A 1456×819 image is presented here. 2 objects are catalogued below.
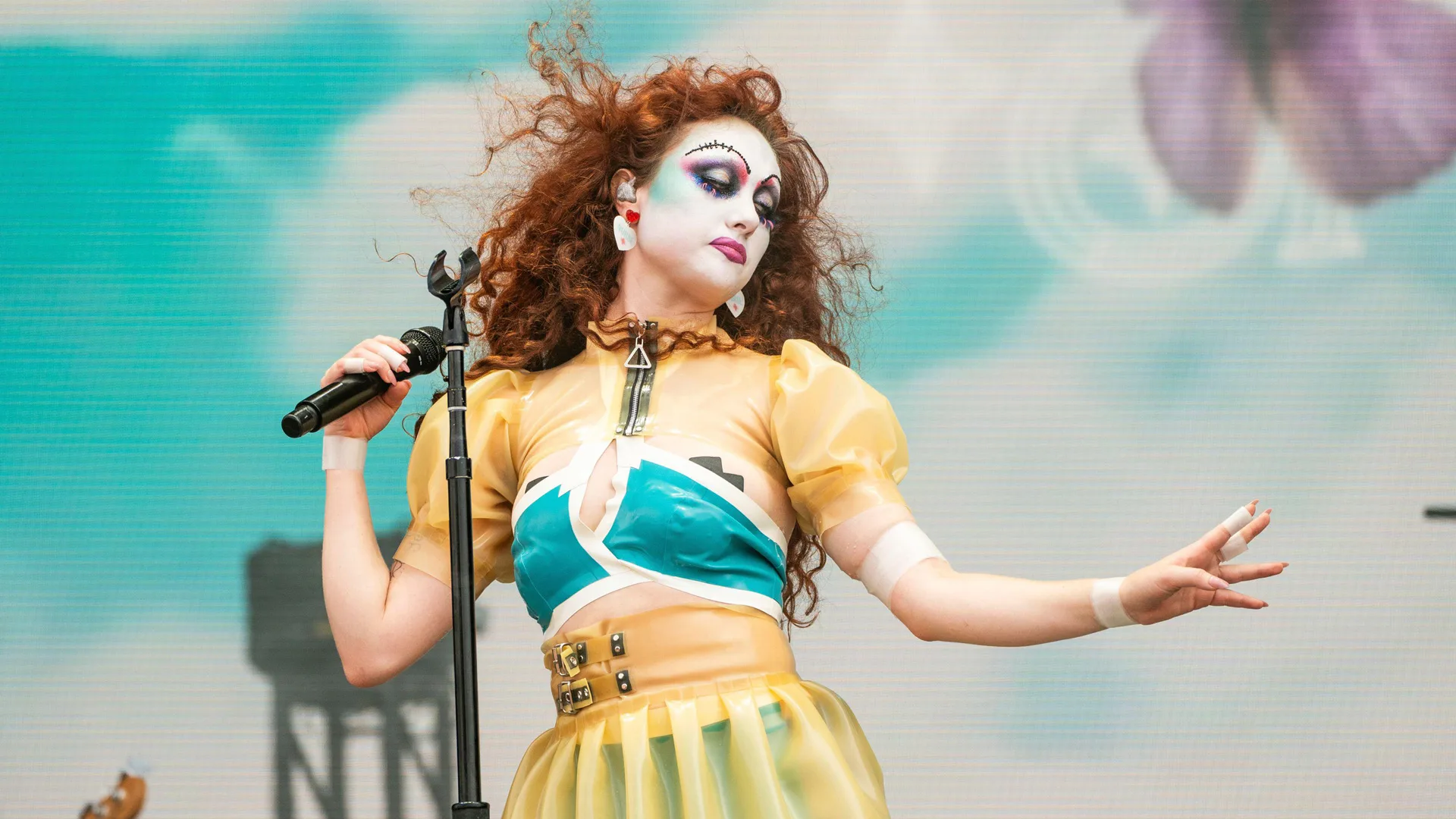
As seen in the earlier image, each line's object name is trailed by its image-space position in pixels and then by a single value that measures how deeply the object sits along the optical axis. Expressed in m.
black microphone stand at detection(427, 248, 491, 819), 6.72
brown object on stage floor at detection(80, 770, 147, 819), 7.62
